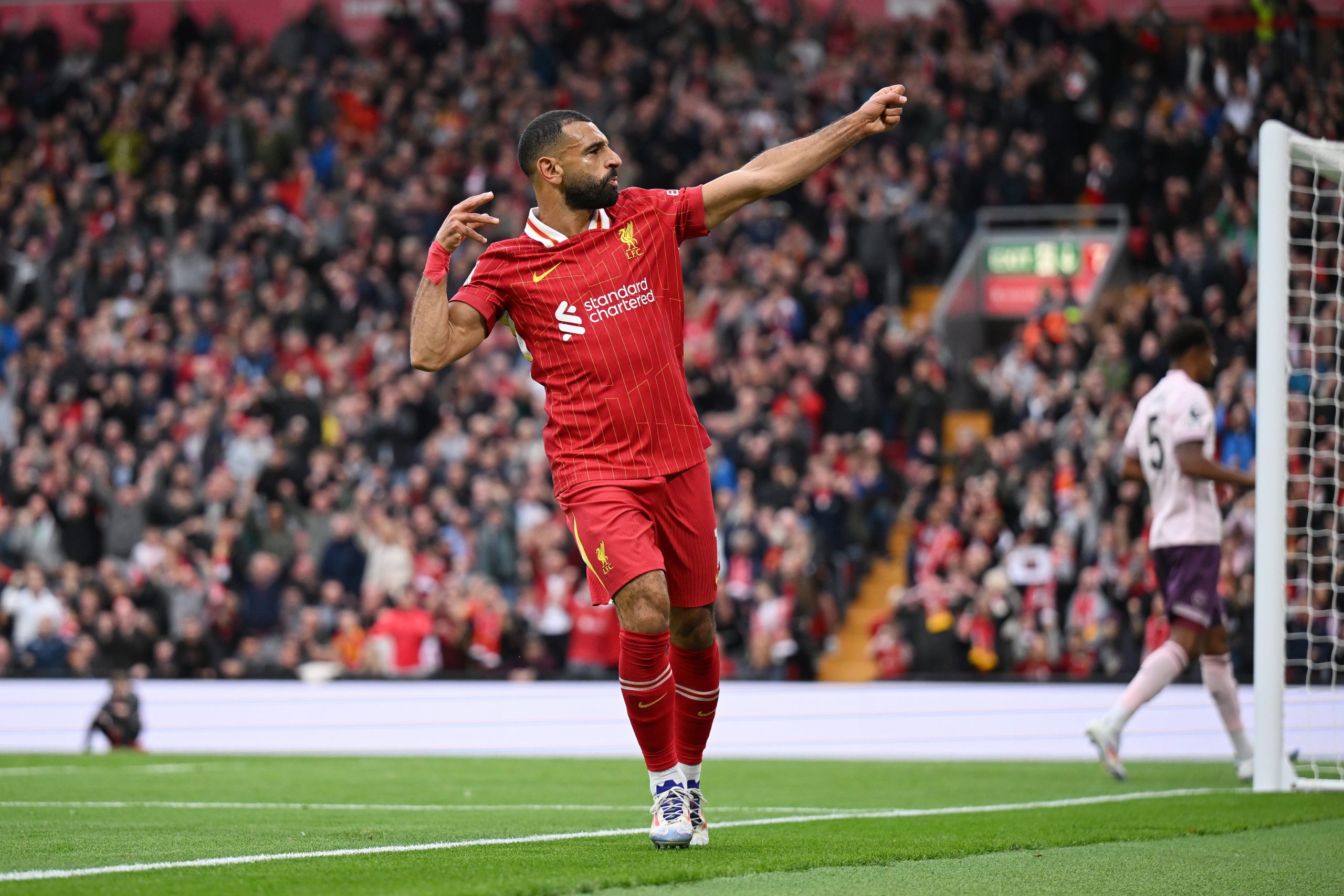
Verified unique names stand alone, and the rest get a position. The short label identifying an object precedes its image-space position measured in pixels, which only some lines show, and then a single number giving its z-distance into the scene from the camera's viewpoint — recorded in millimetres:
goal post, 17359
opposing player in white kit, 18766
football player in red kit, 11867
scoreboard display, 42781
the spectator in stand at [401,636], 36437
